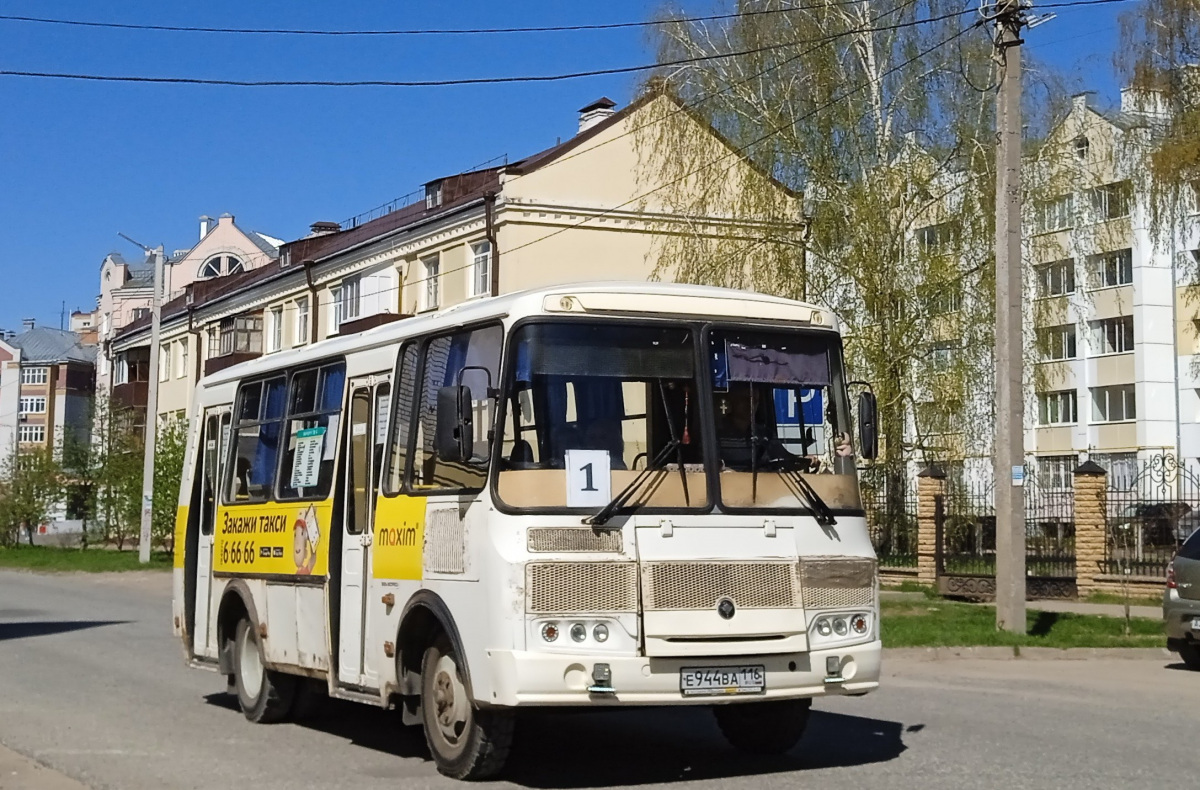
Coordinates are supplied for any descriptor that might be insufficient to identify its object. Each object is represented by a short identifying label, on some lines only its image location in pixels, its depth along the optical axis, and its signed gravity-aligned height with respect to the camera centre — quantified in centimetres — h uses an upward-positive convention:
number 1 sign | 866 +25
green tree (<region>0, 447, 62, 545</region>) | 6228 +123
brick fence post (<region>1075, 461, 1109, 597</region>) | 2573 +7
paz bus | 852 +4
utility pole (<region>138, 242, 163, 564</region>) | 4369 +202
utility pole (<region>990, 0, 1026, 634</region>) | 1864 +222
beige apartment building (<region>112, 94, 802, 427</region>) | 4319 +828
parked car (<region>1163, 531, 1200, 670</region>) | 1645 -77
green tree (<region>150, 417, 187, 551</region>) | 4944 +134
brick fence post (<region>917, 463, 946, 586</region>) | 2802 +12
